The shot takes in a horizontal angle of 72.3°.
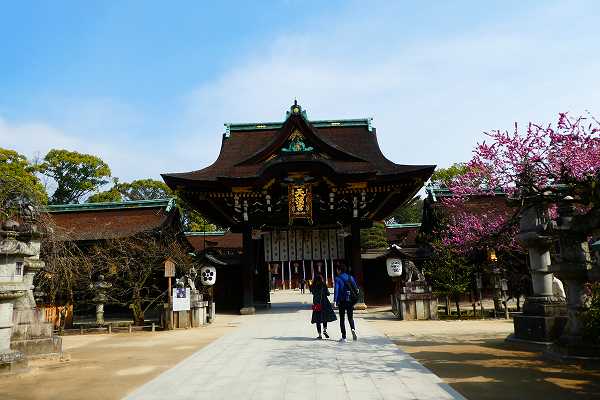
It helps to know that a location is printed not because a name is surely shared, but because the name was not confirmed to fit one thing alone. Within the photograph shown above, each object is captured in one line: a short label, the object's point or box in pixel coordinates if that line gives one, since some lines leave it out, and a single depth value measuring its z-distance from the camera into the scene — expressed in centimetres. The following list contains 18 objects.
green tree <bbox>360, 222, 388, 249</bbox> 3745
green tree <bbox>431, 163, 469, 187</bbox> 4127
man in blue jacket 912
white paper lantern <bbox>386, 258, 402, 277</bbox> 1559
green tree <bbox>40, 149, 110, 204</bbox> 4225
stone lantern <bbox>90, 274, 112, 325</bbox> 1465
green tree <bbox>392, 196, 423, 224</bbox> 6438
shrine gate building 1783
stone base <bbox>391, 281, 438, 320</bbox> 1404
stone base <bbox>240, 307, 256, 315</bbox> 1834
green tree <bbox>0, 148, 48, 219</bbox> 838
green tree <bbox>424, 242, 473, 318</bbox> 1455
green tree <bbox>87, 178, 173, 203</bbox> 5041
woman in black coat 966
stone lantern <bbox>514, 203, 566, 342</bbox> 767
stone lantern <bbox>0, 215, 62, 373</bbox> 683
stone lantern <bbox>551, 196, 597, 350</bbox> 660
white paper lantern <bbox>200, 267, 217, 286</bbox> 1666
